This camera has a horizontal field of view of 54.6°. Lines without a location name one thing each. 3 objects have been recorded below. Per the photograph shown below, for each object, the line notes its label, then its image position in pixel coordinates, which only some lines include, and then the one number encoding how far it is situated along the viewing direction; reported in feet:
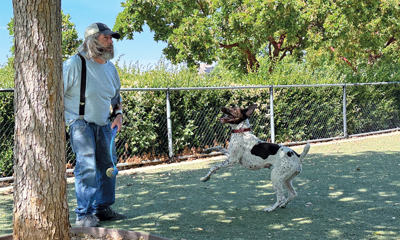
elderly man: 13.15
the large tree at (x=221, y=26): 55.72
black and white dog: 14.96
